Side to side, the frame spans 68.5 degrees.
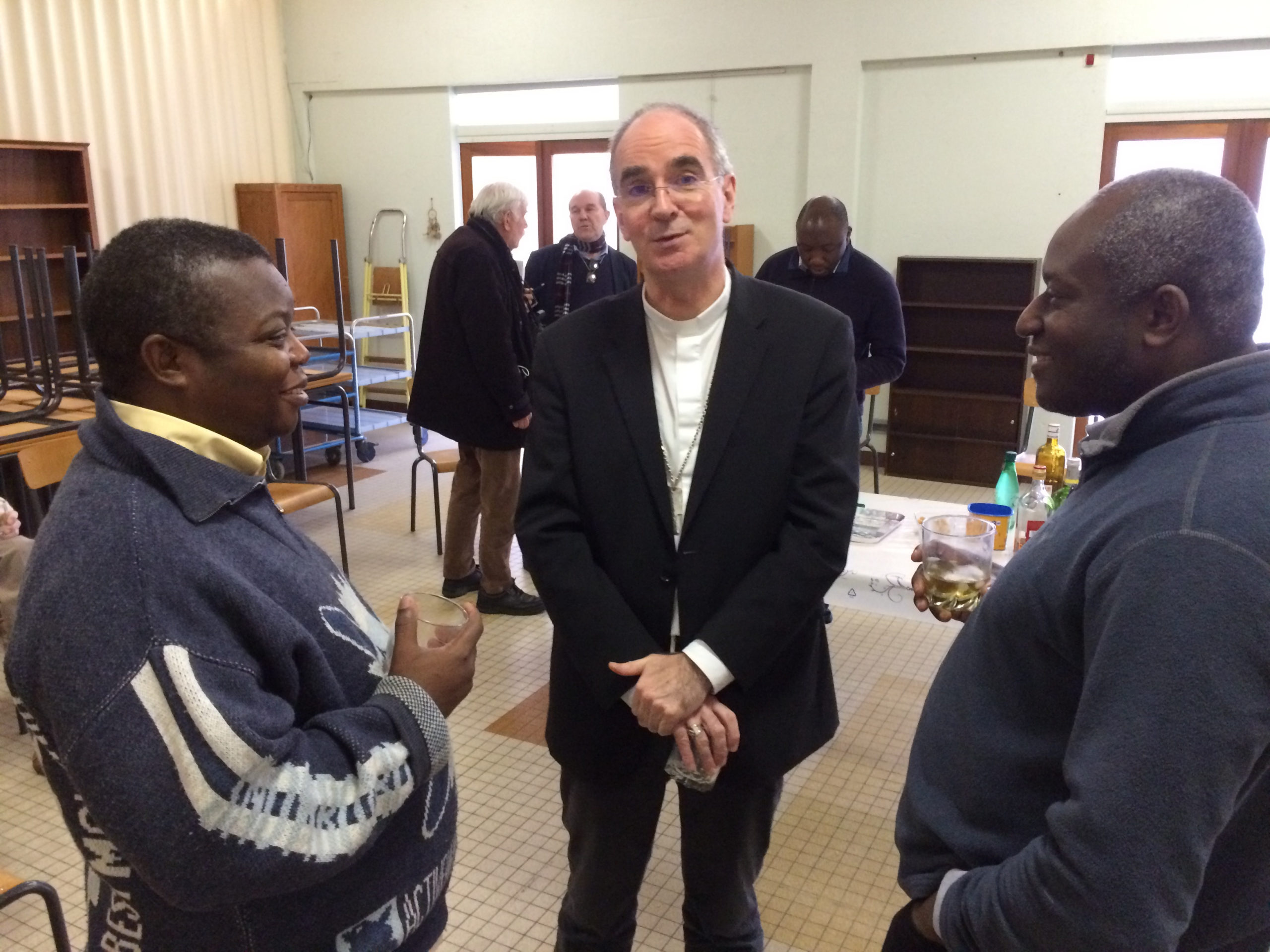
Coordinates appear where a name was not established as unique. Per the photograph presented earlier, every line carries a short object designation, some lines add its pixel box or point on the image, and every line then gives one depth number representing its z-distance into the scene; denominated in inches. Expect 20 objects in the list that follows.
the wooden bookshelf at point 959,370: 223.1
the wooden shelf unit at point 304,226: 282.7
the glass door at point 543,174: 276.4
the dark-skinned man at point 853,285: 141.1
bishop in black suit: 53.2
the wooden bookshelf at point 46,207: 233.9
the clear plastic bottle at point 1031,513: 89.2
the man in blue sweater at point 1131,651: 29.2
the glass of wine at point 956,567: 60.1
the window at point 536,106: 269.0
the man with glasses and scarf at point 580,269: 176.2
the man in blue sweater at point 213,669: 30.5
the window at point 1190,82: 199.3
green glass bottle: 96.3
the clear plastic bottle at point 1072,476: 92.9
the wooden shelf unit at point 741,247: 240.5
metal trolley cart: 224.5
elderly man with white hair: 131.0
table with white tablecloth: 86.9
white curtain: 237.9
